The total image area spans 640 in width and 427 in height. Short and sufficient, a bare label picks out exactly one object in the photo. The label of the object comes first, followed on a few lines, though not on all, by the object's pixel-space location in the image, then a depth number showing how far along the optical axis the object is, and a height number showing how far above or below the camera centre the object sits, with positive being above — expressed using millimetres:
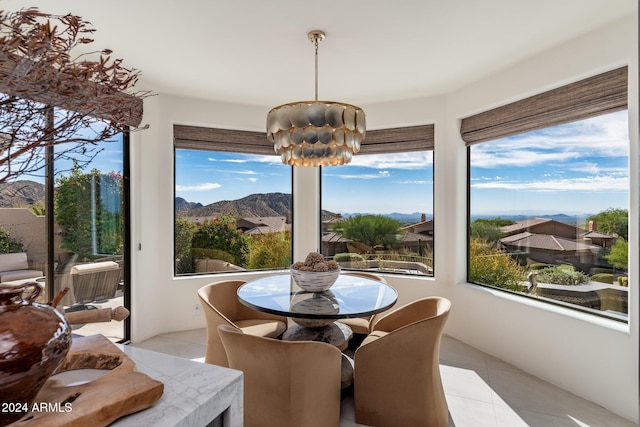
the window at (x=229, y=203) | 4039 +126
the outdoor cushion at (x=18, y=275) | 2488 -462
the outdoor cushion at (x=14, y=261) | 2496 -356
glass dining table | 2162 -617
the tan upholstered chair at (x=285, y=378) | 1867 -927
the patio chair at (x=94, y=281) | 3039 -632
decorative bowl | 2447 -479
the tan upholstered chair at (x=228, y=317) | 2514 -907
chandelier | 2076 +531
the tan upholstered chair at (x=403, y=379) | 2018 -1003
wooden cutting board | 771 -456
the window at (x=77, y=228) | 2631 -124
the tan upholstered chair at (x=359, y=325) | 2889 -956
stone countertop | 852 -505
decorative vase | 704 -283
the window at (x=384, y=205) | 4035 +89
